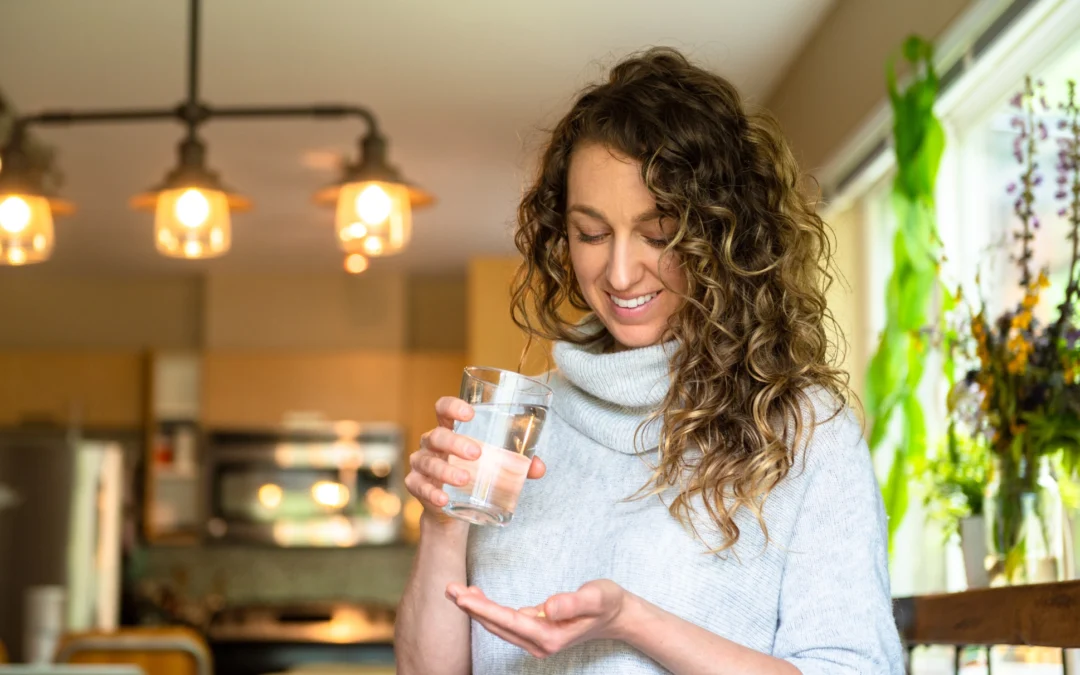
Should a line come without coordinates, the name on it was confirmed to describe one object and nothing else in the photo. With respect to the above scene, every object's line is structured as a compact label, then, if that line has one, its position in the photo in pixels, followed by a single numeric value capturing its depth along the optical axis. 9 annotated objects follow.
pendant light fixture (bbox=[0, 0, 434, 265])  2.70
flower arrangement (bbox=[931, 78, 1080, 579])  1.86
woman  1.09
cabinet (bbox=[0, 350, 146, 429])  6.34
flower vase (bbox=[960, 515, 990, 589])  2.07
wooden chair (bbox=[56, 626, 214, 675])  3.21
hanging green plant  2.46
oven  5.99
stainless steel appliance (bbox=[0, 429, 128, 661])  3.94
